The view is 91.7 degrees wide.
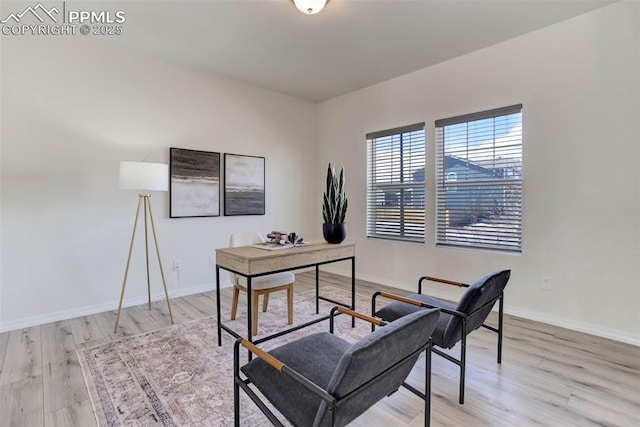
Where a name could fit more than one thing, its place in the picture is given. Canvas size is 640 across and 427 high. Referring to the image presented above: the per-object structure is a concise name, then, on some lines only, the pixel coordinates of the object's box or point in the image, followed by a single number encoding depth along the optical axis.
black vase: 2.94
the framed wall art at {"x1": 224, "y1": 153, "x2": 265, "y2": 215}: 4.37
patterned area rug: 1.76
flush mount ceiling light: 2.51
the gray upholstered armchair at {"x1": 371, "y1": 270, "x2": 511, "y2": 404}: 1.85
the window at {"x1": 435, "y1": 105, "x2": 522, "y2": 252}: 3.34
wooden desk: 2.24
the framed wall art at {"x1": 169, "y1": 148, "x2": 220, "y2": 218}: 3.88
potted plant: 2.90
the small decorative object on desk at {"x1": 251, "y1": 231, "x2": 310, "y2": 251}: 2.74
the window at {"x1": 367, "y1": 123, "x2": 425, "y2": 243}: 4.17
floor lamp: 2.86
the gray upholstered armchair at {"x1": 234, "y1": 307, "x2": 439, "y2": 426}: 1.08
